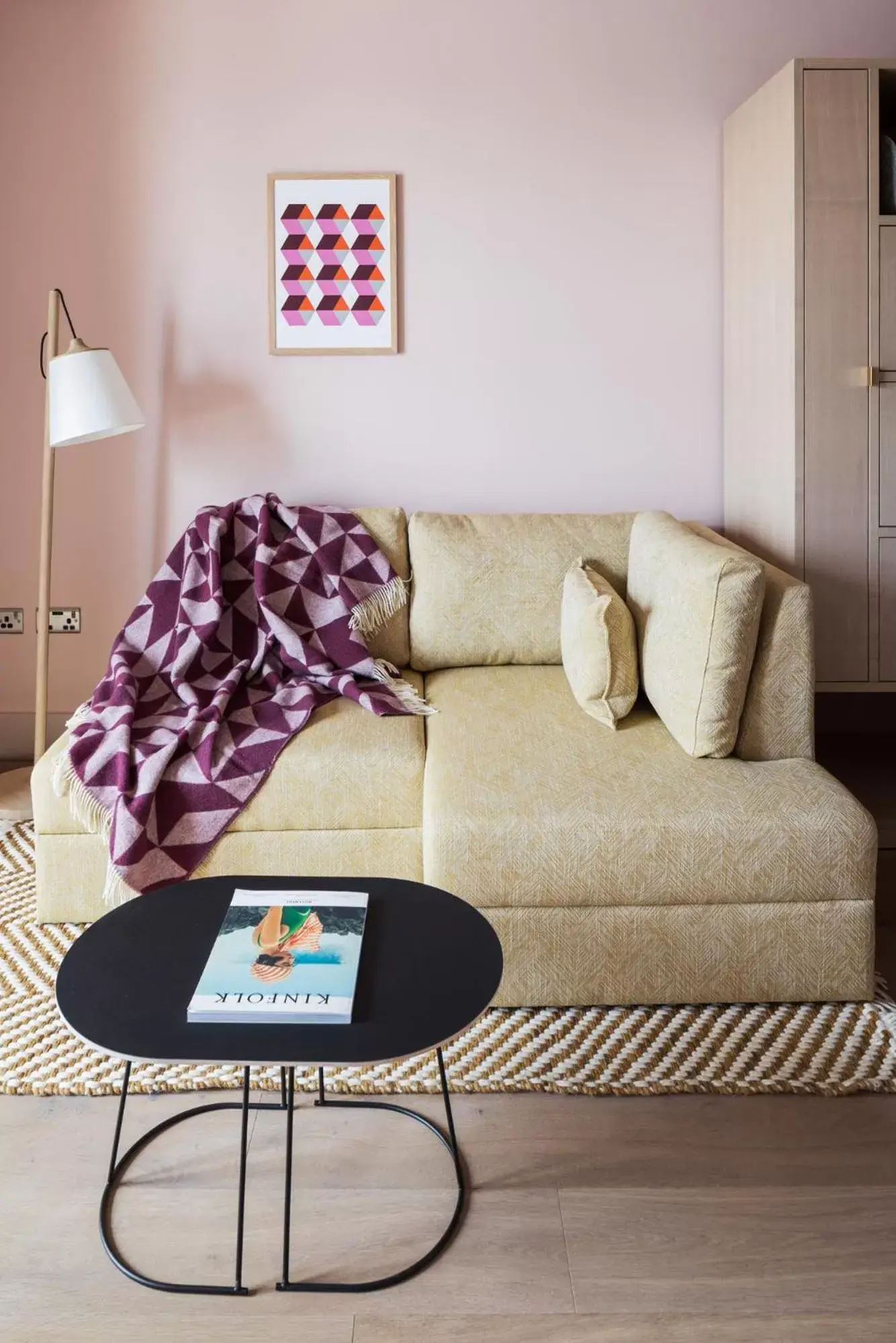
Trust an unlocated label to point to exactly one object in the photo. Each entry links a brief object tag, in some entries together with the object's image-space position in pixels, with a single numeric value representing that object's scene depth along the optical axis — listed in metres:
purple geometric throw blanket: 2.25
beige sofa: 2.02
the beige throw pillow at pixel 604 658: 2.43
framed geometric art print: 3.19
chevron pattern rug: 1.86
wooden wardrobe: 2.71
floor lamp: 2.81
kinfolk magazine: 1.34
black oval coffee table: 1.29
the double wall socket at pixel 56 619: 3.45
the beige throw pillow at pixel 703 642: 2.13
